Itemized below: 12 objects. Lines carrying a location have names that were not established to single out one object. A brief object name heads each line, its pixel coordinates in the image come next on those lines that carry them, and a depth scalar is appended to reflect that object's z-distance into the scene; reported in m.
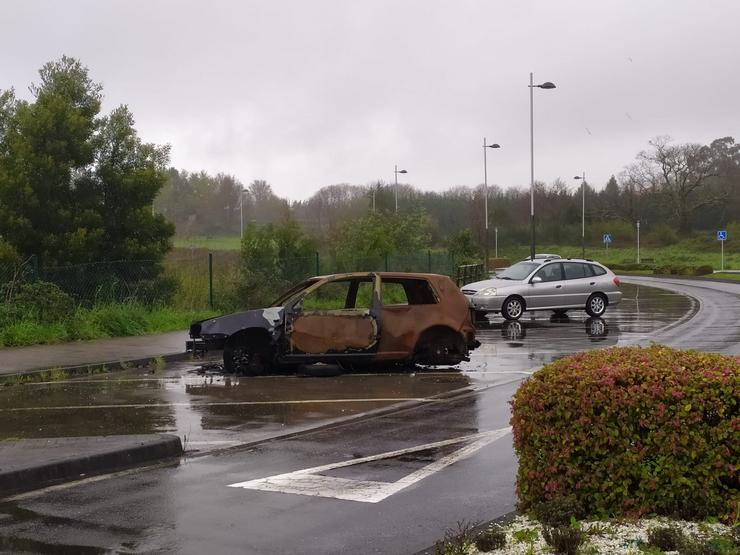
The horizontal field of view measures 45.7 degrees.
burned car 12.81
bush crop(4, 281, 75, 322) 17.36
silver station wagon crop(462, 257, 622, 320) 22.73
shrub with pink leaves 4.88
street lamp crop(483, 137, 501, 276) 48.14
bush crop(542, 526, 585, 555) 4.41
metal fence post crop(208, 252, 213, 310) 22.70
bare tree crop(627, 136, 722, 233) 93.44
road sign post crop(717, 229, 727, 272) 58.34
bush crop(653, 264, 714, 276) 59.35
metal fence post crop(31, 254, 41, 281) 18.30
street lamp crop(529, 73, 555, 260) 37.12
